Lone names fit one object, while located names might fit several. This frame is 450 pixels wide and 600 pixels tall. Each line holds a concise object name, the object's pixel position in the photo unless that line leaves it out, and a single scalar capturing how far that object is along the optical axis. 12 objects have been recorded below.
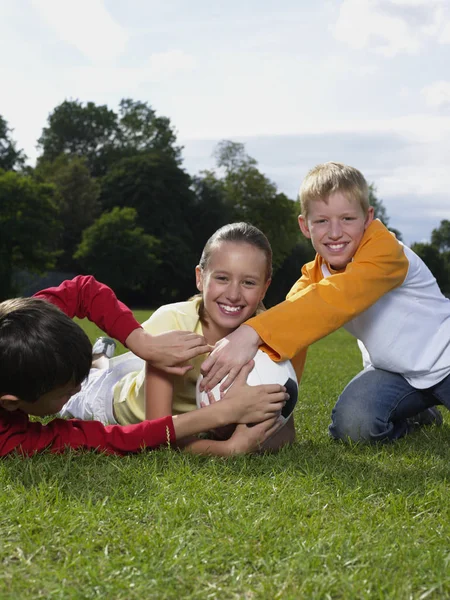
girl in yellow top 4.57
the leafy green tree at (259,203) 64.81
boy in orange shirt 4.39
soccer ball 4.35
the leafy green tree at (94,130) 76.19
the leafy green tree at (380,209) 88.37
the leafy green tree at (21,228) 46.75
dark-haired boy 3.79
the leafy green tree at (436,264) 97.75
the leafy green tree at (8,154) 65.06
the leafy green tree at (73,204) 62.38
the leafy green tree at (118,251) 55.25
